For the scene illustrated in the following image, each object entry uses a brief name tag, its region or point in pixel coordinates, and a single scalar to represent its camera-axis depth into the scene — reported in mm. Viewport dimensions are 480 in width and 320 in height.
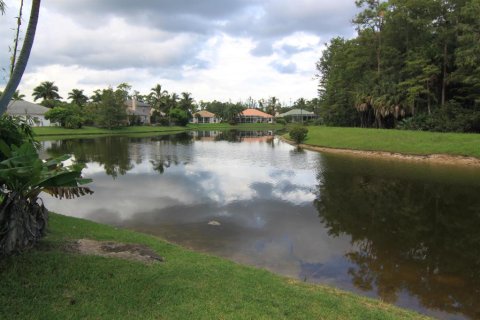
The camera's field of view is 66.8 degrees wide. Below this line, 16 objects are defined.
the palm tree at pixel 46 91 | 84188
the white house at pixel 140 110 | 85388
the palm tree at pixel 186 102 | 95675
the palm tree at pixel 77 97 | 85625
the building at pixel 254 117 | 112488
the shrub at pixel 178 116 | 87500
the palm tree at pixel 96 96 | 86125
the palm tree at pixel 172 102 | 91375
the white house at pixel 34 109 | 66125
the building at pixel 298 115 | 103831
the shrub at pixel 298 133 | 46562
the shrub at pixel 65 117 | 64875
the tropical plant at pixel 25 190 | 6125
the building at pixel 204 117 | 112438
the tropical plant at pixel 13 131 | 7336
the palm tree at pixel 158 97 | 90688
